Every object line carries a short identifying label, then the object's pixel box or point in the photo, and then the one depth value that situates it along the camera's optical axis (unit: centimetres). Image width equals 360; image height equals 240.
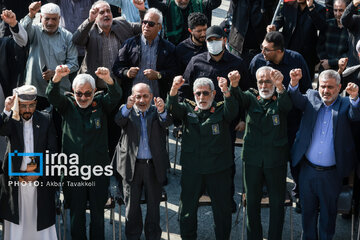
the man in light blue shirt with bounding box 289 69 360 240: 712
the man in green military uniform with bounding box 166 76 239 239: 730
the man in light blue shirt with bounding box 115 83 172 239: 734
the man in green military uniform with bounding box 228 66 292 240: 728
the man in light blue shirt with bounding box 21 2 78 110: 855
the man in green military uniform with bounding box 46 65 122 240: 729
